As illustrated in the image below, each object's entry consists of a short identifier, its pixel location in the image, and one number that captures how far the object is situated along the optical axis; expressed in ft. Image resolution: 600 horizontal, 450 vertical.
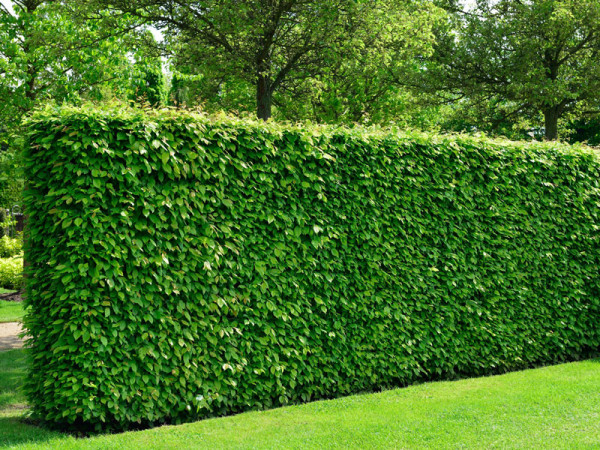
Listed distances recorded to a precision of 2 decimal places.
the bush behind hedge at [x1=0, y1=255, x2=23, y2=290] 55.93
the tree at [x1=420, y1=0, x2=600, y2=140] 54.29
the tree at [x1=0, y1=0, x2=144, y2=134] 38.01
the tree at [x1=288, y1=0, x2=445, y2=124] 41.68
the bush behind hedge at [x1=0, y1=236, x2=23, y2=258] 67.97
